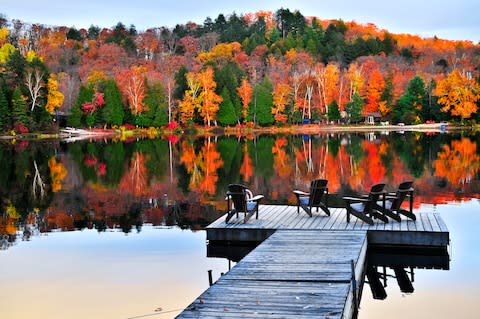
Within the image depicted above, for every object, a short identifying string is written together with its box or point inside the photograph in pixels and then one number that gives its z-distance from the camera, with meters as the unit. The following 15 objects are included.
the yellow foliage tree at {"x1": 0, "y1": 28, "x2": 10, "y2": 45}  100.11
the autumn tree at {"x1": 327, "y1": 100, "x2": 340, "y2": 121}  78.12
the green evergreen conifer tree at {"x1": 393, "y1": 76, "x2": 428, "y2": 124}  77.06
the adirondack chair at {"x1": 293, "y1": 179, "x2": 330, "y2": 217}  14.02
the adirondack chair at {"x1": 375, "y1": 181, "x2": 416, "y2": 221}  13.16
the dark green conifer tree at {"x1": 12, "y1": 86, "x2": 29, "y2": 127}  61.96
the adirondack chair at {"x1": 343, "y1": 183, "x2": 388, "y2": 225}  13.10
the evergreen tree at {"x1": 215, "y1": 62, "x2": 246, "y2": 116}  76.06
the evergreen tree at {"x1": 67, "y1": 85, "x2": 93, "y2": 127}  72.56
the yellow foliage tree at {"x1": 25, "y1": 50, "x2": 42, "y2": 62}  84.21
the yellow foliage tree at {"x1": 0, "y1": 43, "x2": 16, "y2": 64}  83.55
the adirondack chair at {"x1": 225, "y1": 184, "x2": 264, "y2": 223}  13.70
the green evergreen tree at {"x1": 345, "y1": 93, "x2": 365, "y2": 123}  77.06
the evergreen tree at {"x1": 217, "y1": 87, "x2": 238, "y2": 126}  74.31
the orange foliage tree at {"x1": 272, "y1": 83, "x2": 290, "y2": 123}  76.25
